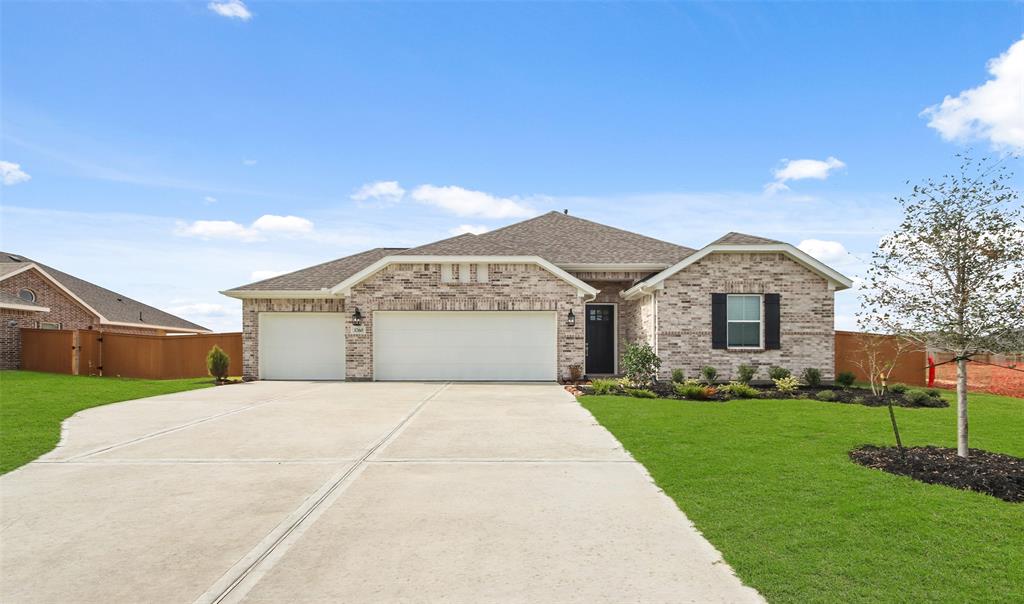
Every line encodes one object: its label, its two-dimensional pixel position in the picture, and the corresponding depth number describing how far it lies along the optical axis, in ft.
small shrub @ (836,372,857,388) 53.72
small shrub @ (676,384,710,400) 44.45
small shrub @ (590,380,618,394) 47.37
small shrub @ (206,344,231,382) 59.72
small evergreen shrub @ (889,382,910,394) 47.37
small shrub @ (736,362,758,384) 53.26
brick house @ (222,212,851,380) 55.93
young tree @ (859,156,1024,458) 22.43
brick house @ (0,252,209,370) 72.59
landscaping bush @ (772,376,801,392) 49.13
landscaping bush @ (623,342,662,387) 50.14
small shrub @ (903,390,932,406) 43.96
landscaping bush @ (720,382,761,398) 46.16
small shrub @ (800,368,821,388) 53.36
